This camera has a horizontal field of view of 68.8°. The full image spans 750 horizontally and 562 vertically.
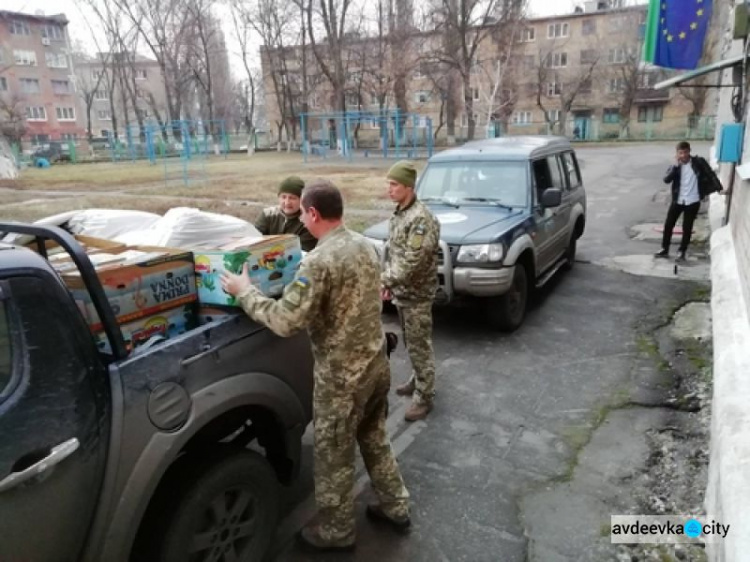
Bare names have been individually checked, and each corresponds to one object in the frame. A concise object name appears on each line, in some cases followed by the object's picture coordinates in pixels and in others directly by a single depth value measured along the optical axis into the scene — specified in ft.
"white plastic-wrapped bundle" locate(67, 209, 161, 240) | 10.55
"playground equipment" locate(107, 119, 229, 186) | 78.38
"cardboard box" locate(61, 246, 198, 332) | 6.82
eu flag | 27.04
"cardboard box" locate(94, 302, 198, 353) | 6.66
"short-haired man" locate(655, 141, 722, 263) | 26.05
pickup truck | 5.53
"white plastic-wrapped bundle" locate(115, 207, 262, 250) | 8.87
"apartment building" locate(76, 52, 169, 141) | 161.27
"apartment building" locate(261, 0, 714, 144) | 145.38
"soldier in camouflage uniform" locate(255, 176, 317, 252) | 13.47
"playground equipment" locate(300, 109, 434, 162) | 98.73
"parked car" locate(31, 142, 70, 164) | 141.18
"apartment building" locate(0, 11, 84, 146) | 182.70
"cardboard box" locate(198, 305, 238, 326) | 8.00
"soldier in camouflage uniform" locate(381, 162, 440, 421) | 12.61
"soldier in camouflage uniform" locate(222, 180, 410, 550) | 7.64
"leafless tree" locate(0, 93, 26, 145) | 138.31
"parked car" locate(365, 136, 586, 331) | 16.89
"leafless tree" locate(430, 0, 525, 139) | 113.25
